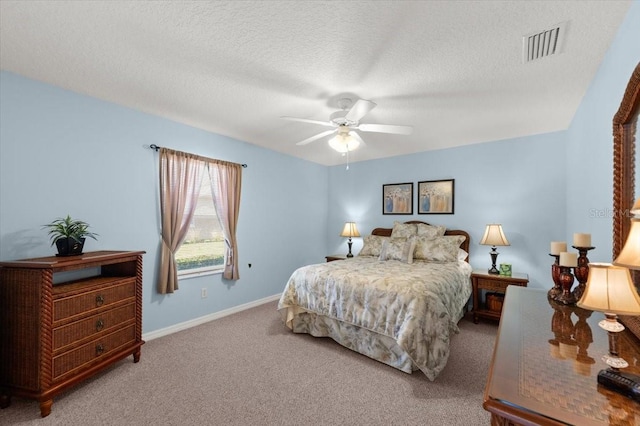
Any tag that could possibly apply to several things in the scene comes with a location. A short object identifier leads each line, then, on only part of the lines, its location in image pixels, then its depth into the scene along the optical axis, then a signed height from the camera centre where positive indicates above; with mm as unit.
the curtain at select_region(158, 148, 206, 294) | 3238 +101
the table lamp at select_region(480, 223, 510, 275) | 3627 -279
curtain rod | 3188 +737
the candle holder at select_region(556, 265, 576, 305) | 1693 -417
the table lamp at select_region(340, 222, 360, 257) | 5133 -295
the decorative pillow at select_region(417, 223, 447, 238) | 4250 -215
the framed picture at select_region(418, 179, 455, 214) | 4379 +328
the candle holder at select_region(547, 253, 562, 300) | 1796 -437
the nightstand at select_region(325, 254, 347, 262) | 5136 -786
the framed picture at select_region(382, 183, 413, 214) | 4772 +313
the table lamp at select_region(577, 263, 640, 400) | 823 -262
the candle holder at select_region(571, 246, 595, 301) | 1733 -322
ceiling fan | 2656 +890
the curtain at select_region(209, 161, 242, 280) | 3830 +147
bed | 2367 -849
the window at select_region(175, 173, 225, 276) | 3582 -408
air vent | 1752 +1173
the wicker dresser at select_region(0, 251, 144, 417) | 1945 -891
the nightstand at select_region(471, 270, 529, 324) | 3432 -899
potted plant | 2297 -219
